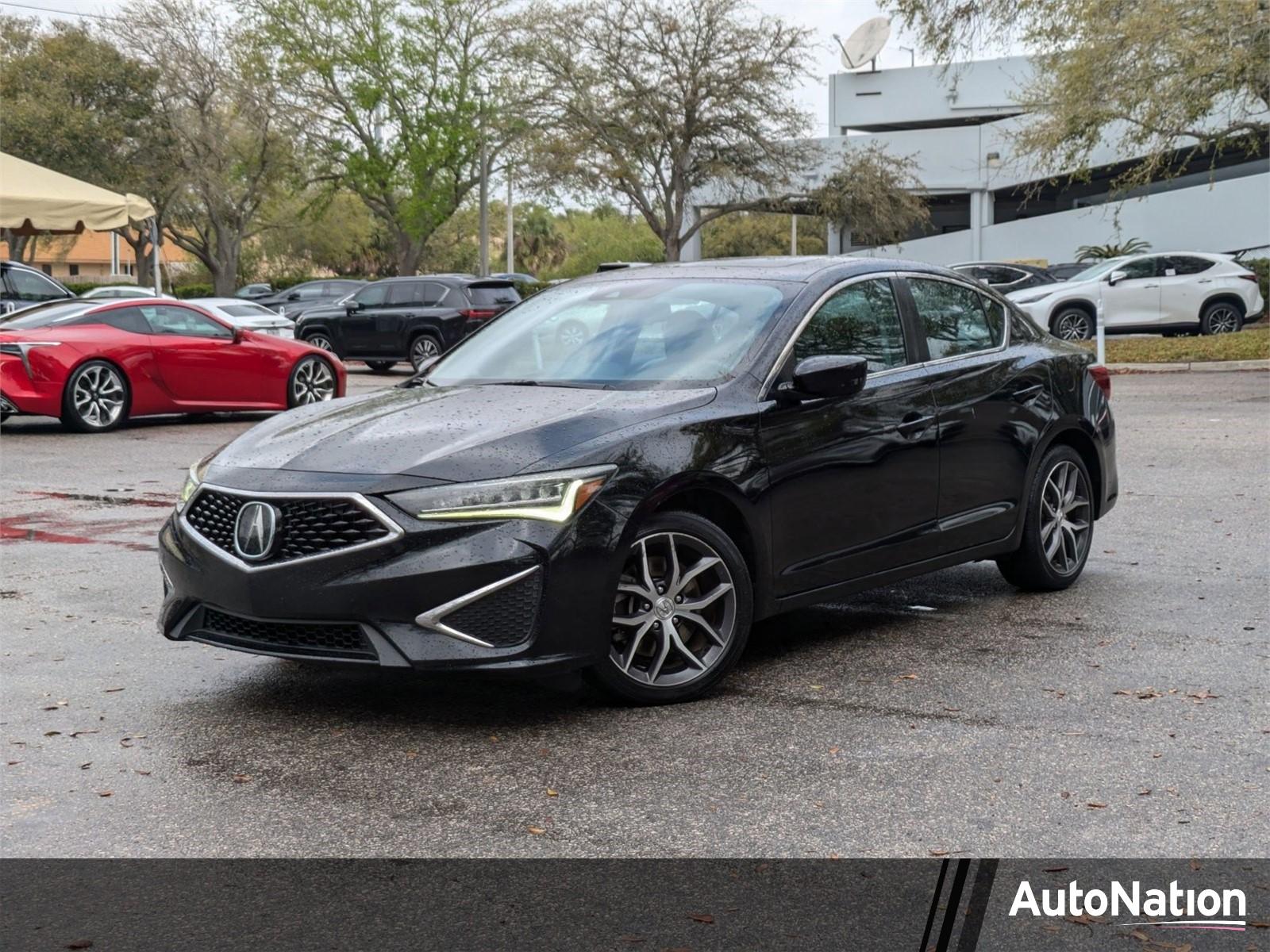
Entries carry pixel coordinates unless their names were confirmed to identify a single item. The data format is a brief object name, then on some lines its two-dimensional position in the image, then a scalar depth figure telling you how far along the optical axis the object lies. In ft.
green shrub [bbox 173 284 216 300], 194.80
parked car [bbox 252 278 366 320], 134.82
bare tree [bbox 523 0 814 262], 139.54
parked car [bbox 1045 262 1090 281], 108.58
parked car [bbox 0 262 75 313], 75.97
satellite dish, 174.70
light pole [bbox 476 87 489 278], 161.38
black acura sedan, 16.47
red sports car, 50.80
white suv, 93.15
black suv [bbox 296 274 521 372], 89.61
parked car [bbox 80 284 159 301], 92.70
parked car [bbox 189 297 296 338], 87.20
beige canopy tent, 66.95
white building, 152.76
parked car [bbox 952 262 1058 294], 104.49
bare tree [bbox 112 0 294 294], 163.12
